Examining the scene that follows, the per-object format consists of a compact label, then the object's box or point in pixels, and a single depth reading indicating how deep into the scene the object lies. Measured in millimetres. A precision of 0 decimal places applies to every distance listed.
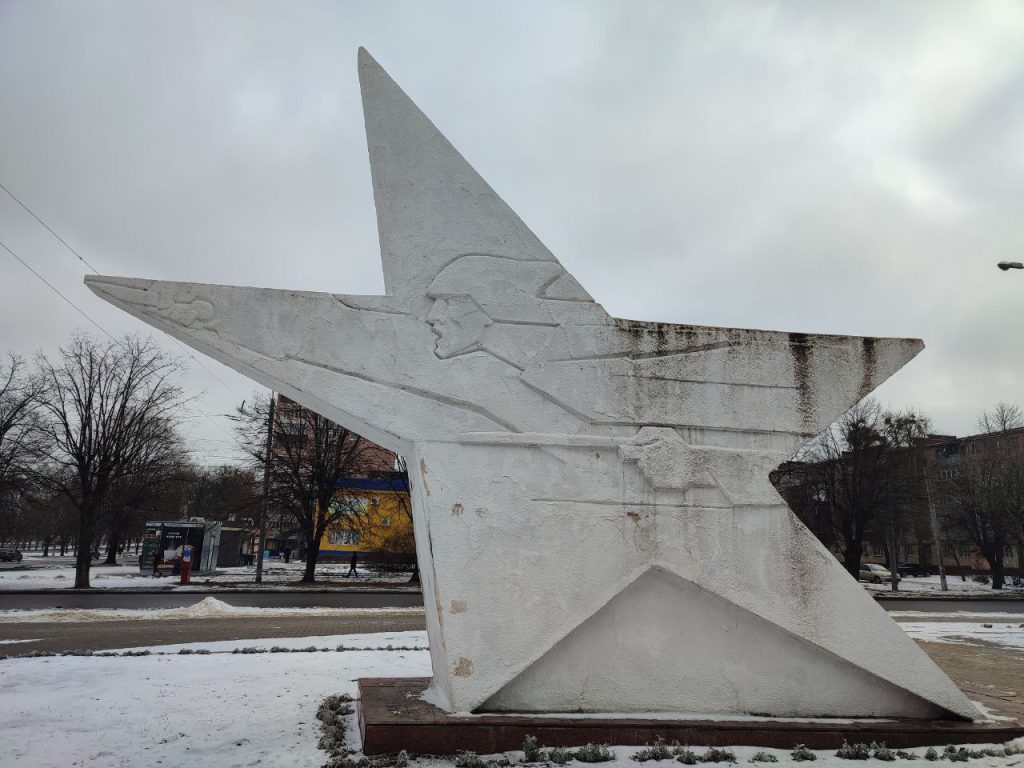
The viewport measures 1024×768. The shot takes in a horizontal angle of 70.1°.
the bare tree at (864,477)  30219
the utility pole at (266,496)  24897
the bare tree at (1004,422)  40500
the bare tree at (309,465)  26078
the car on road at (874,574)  35531
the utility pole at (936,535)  30734
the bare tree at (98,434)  22281
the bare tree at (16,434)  23219
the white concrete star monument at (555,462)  5566
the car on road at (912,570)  44031
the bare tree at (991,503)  31828
